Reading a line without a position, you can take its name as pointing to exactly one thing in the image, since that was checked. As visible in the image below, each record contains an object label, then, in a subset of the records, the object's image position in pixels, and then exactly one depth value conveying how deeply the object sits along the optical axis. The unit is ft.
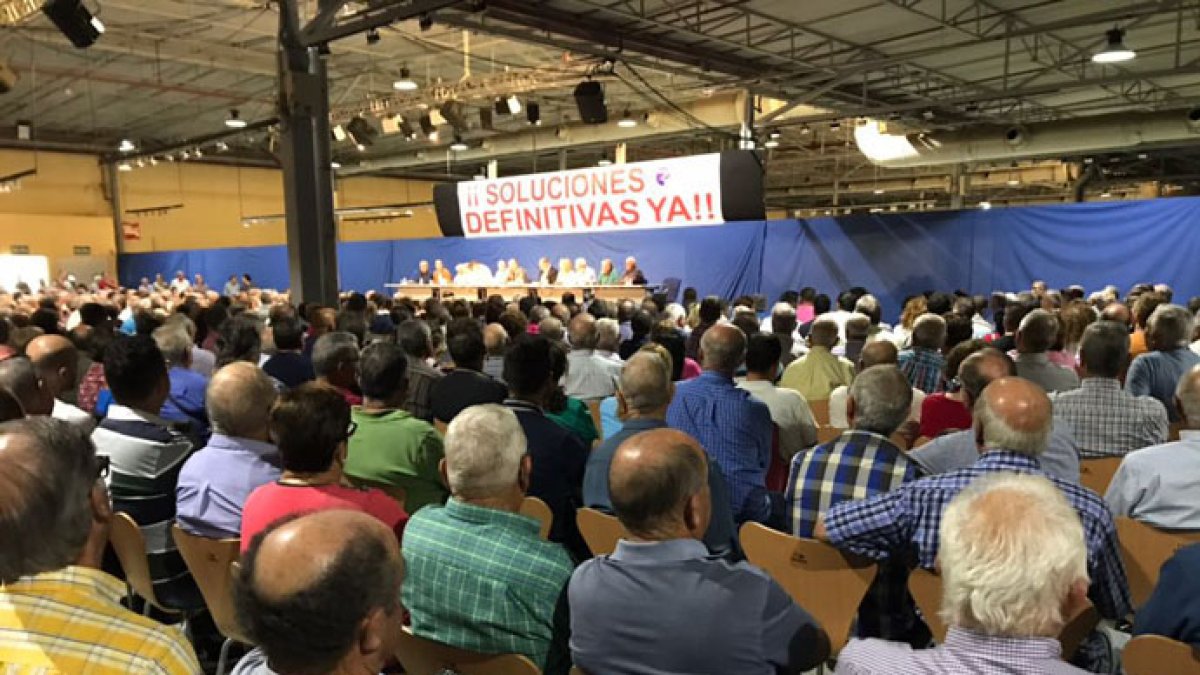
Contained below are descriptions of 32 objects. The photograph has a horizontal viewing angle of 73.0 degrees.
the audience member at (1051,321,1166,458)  11.58
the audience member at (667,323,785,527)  10.90
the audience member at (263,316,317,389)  16.61
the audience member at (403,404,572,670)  6.36
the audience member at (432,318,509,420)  13.38
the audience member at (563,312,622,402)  17.21
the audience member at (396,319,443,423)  15.49
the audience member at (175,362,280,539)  8.83
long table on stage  41.04
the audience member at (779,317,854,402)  16.15
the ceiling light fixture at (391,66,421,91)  34.83
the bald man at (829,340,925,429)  13.05
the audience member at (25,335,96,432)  12.60
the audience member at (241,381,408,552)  7.41
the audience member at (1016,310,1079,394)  14.73
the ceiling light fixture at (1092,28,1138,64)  27.27
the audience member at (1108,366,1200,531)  8.63
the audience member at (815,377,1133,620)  6.98
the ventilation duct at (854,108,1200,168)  42.04
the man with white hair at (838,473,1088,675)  4.43
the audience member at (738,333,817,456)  12.89
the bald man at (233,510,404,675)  3.70
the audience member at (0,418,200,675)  4.21
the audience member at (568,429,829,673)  5.44
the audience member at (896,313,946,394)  15.94
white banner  32.71
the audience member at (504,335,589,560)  10.27
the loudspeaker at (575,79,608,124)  33.24
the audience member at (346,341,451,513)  10.25
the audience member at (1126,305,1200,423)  14.71
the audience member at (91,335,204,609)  9.37
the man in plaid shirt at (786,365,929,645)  8.34
